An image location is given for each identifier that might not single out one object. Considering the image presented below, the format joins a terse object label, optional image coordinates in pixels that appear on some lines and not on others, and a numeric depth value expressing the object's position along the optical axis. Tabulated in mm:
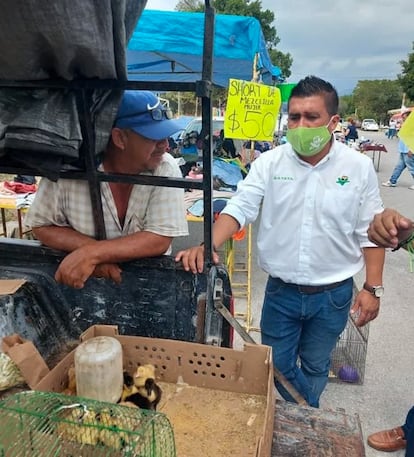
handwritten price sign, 3895
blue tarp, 5371
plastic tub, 1224
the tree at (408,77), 45000
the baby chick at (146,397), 1326
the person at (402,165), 10211
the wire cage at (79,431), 1021
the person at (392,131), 29225
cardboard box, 1305
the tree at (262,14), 33406
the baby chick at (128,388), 1309
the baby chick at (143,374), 1355
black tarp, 1170
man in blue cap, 1716
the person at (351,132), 19136
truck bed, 1630
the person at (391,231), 1808
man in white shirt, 2223
